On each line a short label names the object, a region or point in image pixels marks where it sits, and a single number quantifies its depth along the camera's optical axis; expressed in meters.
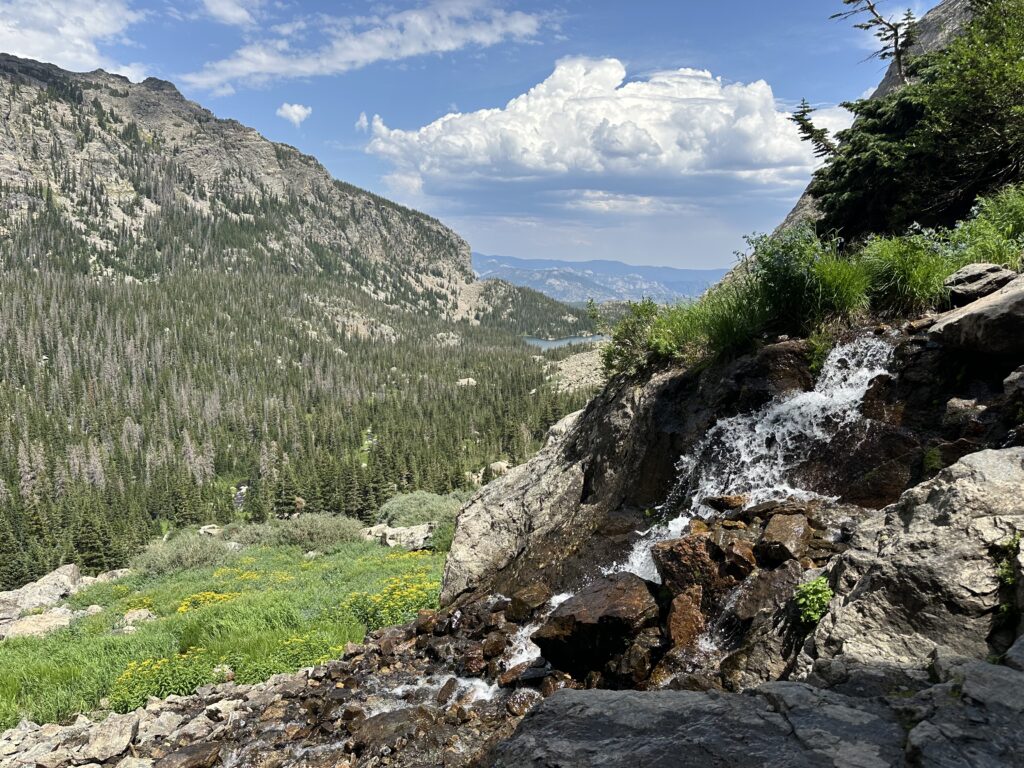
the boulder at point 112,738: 8.40
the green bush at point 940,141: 10.95
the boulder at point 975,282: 7.60
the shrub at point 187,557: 34.50
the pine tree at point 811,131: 19.91
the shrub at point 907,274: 8.12
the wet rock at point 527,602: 8.85
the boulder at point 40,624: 23.30
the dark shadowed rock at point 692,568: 6.24
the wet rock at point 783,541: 5.89
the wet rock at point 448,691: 7.74
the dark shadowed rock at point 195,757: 7.86
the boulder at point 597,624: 6.55
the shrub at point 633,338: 11.51
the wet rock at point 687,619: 6.04
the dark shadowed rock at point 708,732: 3.11
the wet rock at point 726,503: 7.49
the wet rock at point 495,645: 8.32
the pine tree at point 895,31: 21.22
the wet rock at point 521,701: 6.90
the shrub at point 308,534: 37.84
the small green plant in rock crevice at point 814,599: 4.87
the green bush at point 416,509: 42.59
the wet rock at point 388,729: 7.10
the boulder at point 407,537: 29.89
